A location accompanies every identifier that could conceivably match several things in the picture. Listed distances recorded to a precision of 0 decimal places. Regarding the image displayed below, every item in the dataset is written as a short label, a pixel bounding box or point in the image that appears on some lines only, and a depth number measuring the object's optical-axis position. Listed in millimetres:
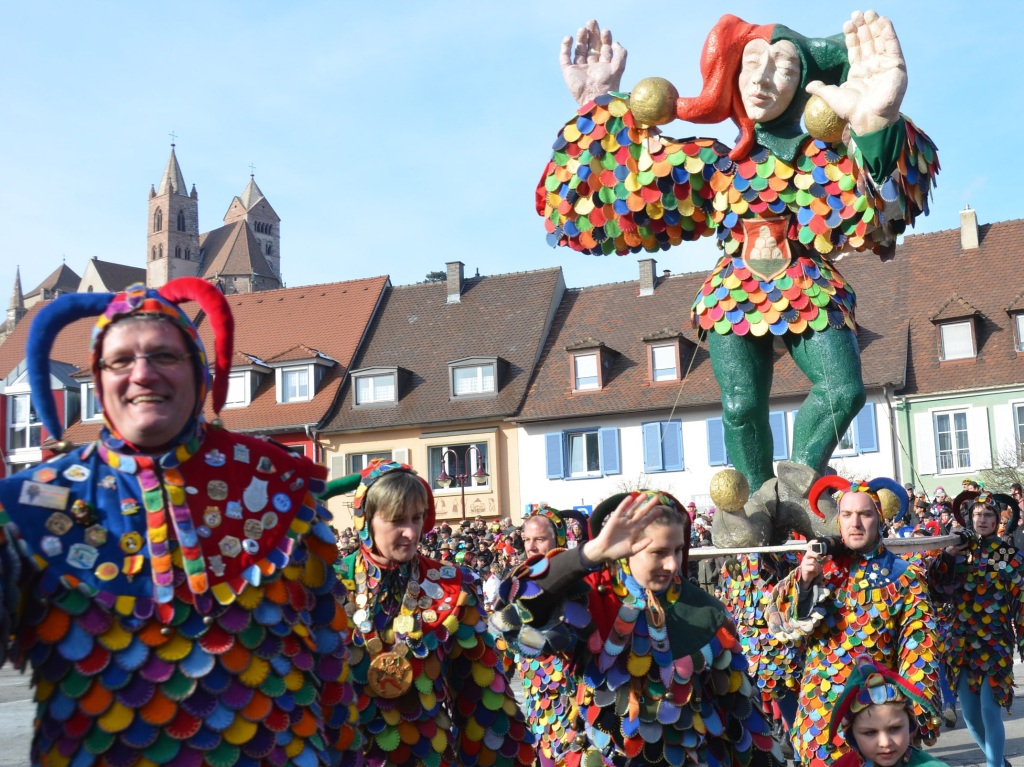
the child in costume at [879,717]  3480
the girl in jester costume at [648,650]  3363
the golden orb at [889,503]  6223
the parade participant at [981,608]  7953
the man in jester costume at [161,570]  2496
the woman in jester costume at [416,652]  3809
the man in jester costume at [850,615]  5289
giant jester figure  5793
